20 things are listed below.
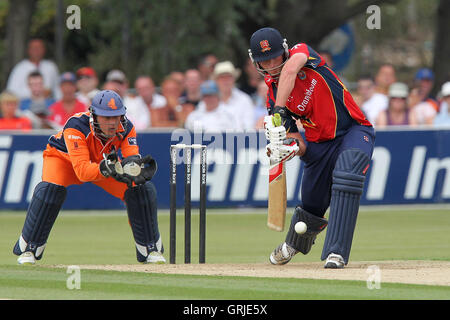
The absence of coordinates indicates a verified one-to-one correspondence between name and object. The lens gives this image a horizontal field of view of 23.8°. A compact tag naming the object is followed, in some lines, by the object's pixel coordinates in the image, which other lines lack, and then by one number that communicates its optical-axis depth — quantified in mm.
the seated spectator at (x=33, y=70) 19609
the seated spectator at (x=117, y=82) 17719
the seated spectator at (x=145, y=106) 18312
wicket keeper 10461
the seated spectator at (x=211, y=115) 17125
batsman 9727
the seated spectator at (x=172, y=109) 18406
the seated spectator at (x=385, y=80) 19469
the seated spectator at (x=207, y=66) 19703
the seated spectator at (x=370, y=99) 18484
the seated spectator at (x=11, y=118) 17203
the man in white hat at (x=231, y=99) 17562
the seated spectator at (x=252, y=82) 19328
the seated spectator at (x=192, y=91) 18406
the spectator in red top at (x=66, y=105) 17297
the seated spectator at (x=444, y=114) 17781
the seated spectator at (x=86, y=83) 18469
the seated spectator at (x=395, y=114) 17938
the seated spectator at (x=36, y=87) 17797
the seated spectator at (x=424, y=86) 18953
